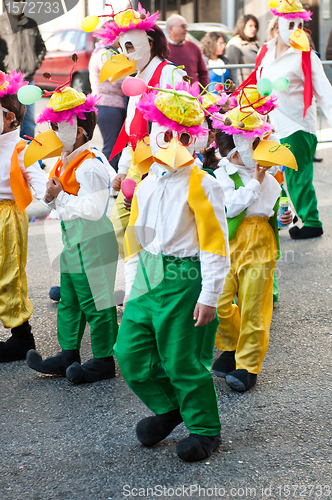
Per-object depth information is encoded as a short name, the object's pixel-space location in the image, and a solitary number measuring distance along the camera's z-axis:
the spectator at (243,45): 9.47
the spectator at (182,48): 7.28
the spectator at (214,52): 9.32
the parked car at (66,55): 13.13
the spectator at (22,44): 7.59
